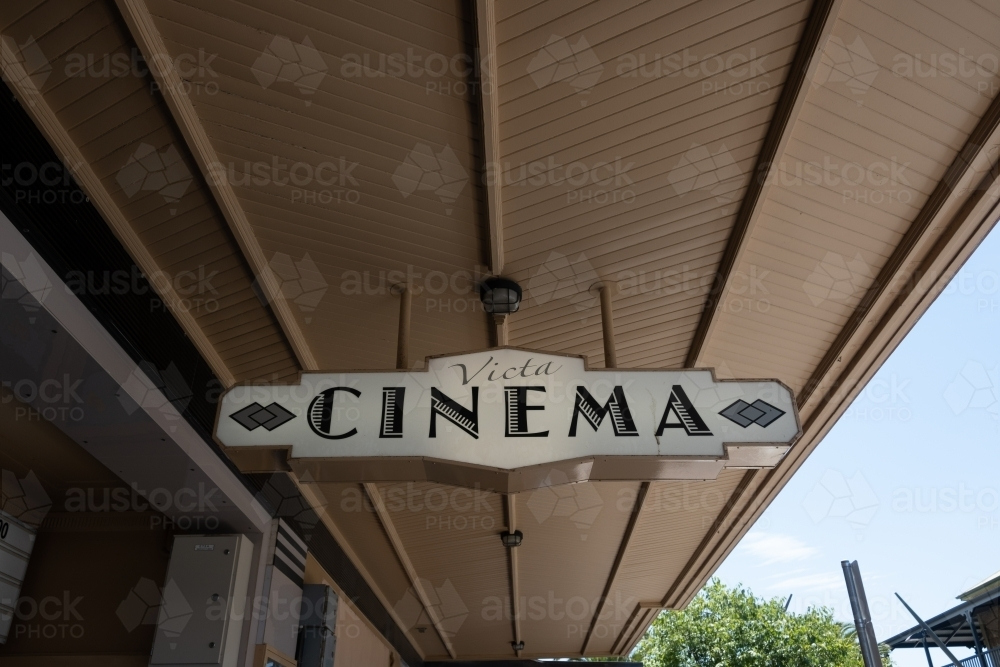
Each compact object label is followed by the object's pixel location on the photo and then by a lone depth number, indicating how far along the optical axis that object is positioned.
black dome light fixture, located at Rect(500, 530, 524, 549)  7.19
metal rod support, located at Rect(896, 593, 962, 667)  13.49
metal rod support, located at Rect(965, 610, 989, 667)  14.05
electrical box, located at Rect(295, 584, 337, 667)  5.90
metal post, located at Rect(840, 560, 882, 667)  3.44
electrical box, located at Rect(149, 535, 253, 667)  4.27
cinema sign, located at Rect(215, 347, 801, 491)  2.57
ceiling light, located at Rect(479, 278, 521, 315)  3.74
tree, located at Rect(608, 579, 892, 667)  19.25
